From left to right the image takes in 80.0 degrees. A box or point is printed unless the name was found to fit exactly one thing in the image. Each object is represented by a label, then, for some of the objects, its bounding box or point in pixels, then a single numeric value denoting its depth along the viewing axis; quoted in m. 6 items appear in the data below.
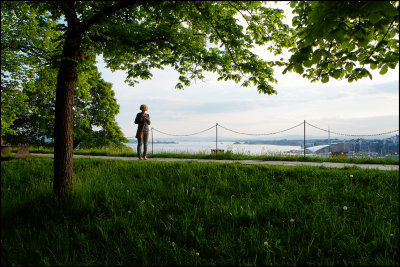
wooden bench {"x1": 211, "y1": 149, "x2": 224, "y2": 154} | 11.60
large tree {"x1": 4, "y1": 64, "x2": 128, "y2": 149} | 22.22
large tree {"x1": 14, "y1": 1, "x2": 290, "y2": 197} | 4.15
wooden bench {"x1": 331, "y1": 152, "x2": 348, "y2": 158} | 10.48
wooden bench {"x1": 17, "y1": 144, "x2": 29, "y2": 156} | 9.87
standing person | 9.33
